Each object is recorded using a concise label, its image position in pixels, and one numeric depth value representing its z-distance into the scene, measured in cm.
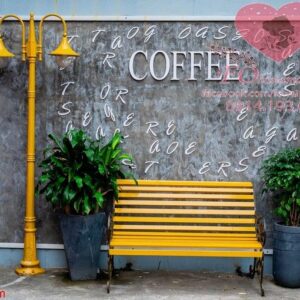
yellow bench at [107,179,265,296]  719
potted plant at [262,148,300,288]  693
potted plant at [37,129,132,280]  711
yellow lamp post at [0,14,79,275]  743
